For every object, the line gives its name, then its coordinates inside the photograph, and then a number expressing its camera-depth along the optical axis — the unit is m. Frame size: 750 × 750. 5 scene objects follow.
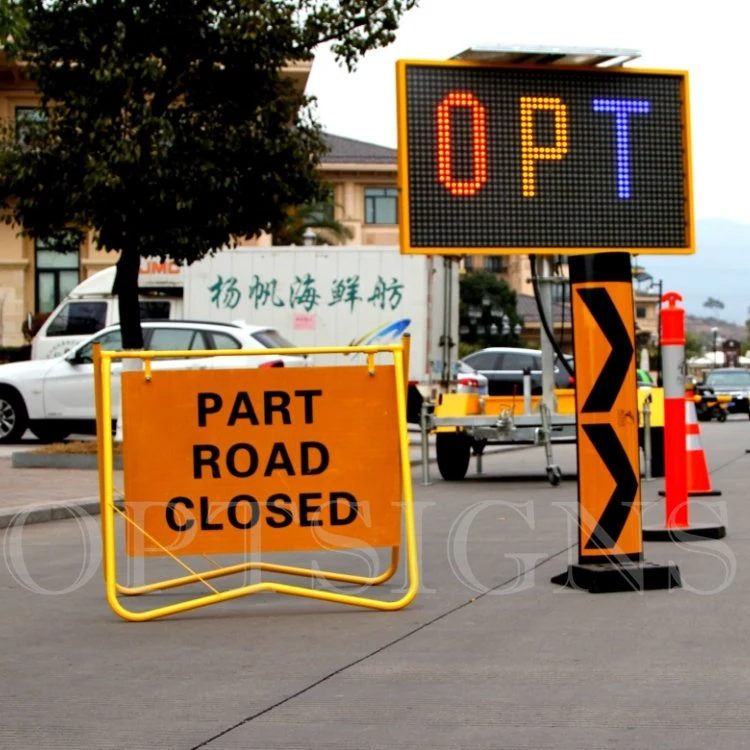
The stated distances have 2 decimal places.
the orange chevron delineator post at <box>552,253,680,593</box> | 7.83
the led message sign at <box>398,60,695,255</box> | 9.51
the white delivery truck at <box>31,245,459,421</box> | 27.03
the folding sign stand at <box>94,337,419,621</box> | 7.45
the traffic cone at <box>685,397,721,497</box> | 13.54
